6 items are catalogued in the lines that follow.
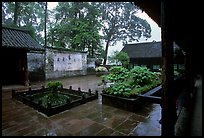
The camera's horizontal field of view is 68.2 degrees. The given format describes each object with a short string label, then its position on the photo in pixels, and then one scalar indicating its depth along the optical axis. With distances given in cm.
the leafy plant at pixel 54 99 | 604
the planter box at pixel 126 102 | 530
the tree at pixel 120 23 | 2575
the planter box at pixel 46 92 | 518
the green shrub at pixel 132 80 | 629
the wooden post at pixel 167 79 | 283
